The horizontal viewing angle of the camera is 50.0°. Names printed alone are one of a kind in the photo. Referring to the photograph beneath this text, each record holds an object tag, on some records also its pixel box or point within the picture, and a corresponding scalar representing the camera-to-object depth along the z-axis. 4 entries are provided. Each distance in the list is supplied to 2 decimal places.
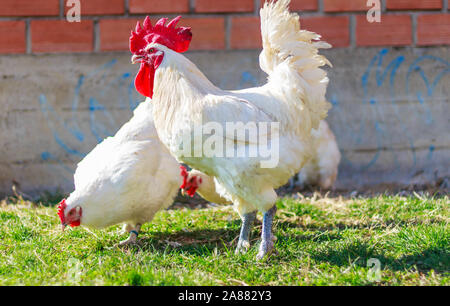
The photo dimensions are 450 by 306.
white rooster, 3.55
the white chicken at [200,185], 4.74
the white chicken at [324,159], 6.43
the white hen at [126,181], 4.02
